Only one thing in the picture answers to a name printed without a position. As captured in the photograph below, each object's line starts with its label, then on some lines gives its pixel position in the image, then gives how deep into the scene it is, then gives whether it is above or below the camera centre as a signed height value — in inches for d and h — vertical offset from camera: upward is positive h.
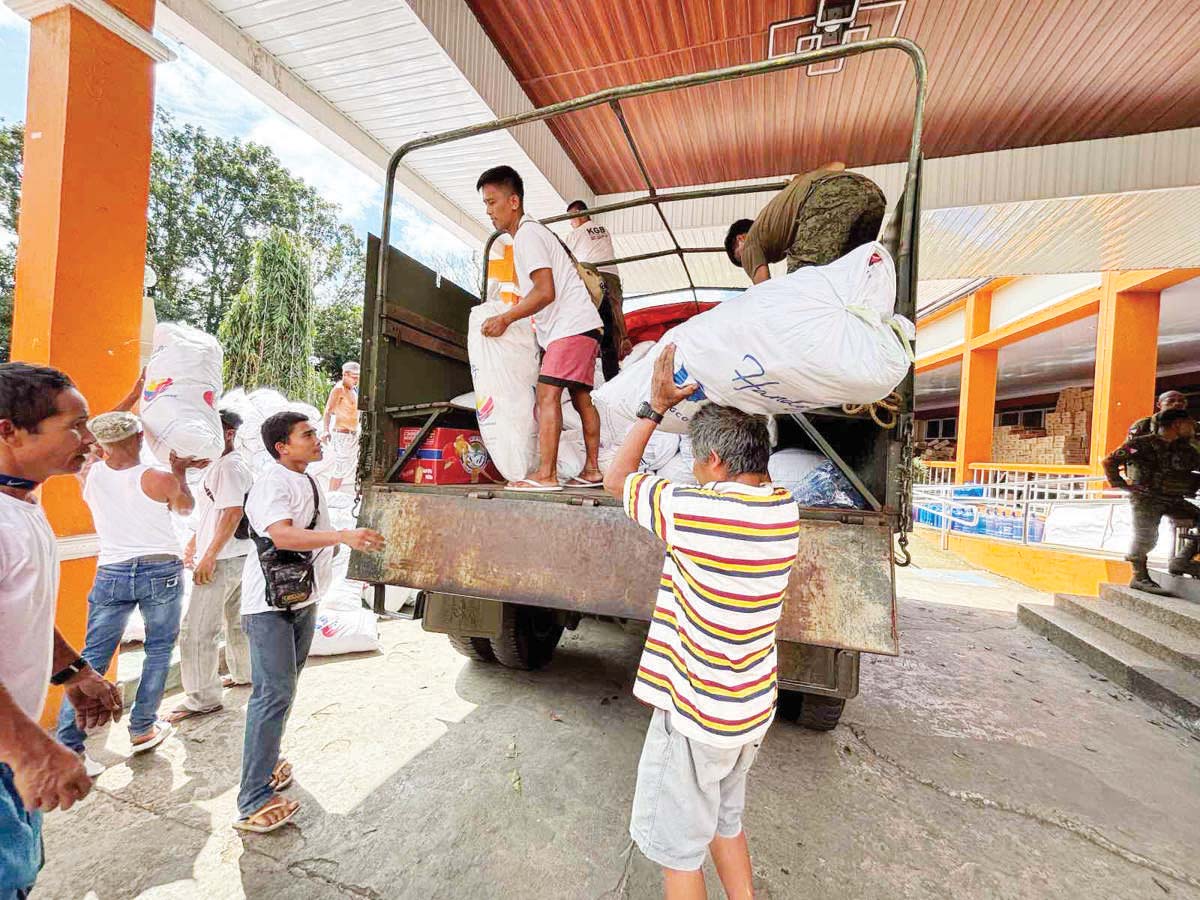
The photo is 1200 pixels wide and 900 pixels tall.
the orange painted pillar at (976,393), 416.8 +63.7
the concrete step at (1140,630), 140.1 -43.3
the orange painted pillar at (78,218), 94.3 +34.7
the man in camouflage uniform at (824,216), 84.2 +40.1
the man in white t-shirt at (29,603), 35.8 -15.4
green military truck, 61.4 -11.2
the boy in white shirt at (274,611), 71.2 -25.5
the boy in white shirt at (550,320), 87.5 +20.6
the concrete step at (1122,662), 124.9 -48.9
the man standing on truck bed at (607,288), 122.1 +39.1
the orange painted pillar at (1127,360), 291.0 +67.4
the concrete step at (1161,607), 152.8 -38.1
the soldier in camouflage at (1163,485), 180.2 +0.1
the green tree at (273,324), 539.8 +100.3
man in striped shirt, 49.9 -18.9
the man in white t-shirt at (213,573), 98.3 -29.7
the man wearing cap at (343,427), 211.8 +0.1
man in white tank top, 87.7 -22.7
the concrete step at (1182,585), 172.2 -32.8
